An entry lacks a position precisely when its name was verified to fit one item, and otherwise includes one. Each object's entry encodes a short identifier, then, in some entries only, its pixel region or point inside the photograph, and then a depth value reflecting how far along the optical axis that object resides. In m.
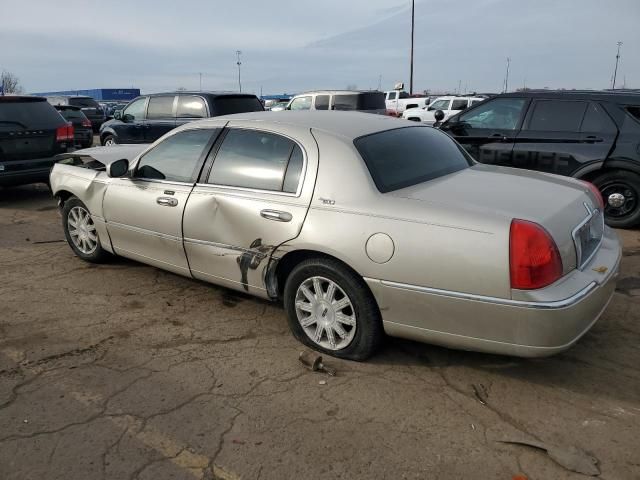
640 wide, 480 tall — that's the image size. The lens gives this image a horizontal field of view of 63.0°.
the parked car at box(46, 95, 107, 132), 22.42
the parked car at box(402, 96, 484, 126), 23.09
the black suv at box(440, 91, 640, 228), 6.29
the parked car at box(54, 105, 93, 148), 15.15
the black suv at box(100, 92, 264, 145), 9.55
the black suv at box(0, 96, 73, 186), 7.99
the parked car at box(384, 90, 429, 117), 28.91
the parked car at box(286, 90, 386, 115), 14.28
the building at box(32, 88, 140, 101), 71.06
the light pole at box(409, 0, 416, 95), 40.71
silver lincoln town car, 2.74
